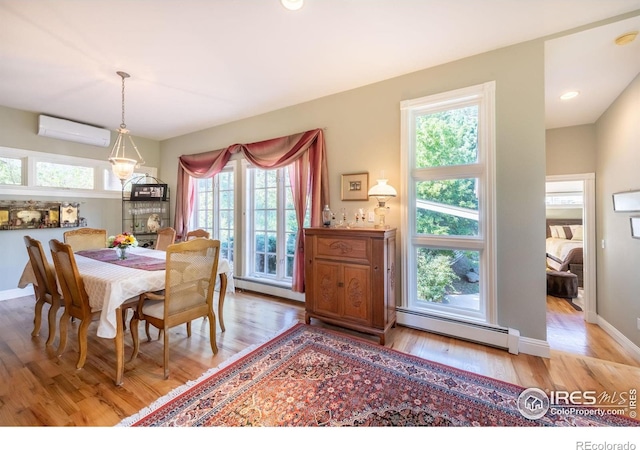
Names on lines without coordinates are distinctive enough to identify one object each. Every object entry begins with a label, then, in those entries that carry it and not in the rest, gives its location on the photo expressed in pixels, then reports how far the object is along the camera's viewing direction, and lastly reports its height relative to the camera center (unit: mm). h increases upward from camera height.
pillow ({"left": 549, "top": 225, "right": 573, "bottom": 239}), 6141 -50
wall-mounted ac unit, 3816 +1559
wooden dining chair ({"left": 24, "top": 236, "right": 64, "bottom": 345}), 2252 -502
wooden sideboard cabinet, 2445 -487
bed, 4734 -318
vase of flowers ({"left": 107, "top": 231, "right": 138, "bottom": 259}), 2545 -134
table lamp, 2646 +361
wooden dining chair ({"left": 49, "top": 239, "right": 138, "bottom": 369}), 1916 -524
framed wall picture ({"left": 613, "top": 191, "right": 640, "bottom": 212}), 2492 +299
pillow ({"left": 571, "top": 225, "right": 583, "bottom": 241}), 5773 -71
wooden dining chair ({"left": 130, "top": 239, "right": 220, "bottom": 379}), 1940 -523
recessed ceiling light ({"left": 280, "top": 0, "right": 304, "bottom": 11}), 1819 +1619
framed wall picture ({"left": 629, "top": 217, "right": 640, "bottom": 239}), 2502 +29
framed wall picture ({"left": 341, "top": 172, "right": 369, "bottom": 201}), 3043 +526
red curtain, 3279 +898
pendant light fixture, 2707 +685
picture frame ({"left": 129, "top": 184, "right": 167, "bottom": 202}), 4762 +699
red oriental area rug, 1509 -1111
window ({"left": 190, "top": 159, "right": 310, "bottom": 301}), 3842 +110
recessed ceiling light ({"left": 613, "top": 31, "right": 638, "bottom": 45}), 2023 +1539
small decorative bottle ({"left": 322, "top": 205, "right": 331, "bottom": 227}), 2920 +147
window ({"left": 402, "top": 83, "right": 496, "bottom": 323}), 2462 +279
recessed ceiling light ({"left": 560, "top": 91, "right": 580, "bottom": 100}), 2886 +1540
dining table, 1798 -408
